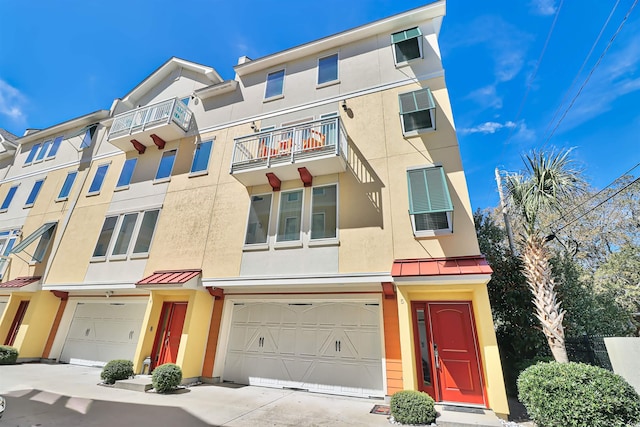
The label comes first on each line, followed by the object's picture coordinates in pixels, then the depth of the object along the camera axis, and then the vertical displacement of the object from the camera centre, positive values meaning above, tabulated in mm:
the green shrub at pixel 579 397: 4707 -892
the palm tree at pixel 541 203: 7387 +3715
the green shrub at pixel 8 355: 10953 -1178
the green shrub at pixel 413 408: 5629 -1362
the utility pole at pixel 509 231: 10514 +3945
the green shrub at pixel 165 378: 7777 -1294
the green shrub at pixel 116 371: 8406 -1269
